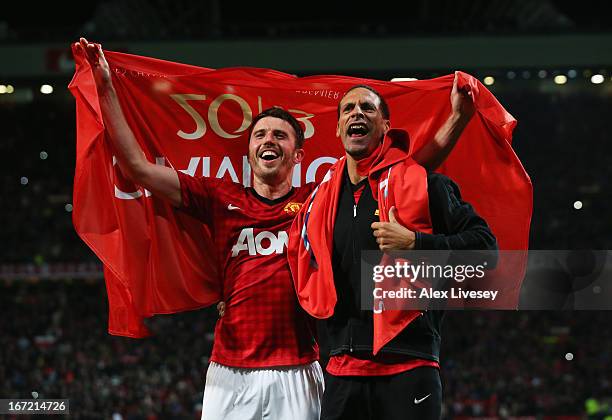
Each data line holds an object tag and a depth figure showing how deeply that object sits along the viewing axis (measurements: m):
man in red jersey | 7.03
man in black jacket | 5.93
